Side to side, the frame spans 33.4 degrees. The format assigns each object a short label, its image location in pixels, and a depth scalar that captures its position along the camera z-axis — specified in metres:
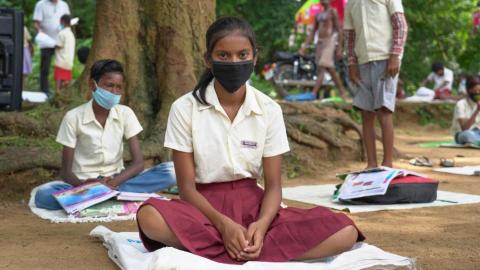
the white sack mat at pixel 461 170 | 7.50
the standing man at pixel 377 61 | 6.41
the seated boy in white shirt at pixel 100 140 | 5.24
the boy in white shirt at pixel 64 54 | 11.73
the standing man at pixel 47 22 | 11.97
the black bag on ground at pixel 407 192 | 5.53
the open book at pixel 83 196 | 4.97
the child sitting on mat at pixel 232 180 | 3.41
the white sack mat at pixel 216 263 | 3.21
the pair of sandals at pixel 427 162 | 7.95
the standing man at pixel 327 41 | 12.59
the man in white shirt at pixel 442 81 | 14.20
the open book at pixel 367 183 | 5.49
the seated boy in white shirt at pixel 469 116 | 9.37
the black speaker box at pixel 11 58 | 7.62
